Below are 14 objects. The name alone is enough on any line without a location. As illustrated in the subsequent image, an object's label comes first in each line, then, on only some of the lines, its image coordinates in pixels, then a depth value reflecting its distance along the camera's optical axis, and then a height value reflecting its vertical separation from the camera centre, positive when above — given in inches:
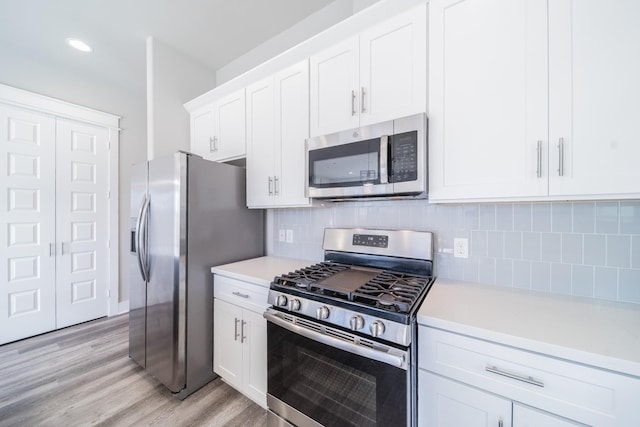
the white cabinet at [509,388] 29.8 -23.5
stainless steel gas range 40.2 -22.7
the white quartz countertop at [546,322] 30.5 -16.5
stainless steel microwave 53.2 +12.4
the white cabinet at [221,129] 88.6 +32.1
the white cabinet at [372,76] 54.2 +33.1
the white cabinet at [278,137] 73.1 +23.6
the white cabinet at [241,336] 65.1 -34.6
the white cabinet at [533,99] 37.9 +19.7
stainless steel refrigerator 70.9 -13.3
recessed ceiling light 99.5 +68.1
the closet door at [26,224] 102.7 -5.1
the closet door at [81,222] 116.4 -5.0
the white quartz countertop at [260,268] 66.0 -16.8
